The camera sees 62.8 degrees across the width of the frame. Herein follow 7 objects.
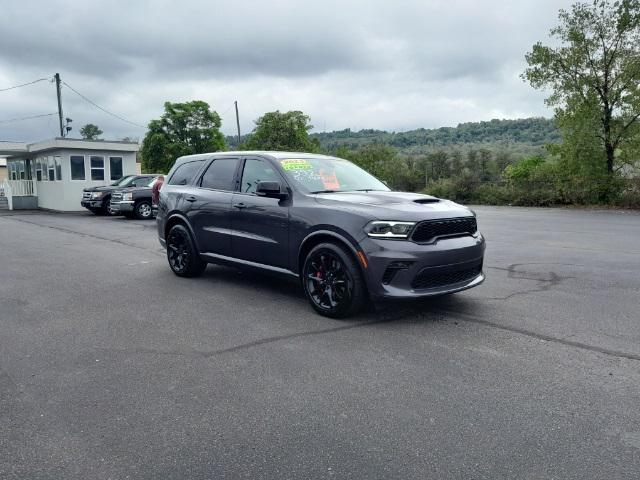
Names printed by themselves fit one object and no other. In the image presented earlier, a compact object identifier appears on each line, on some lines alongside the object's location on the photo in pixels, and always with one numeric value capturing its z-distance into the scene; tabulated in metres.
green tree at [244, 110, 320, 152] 44.12
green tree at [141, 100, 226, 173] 42.94
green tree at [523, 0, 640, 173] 23.94
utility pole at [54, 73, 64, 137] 35.84
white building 26.27
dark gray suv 5.02
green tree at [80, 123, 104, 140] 107.00
